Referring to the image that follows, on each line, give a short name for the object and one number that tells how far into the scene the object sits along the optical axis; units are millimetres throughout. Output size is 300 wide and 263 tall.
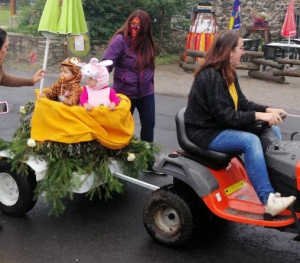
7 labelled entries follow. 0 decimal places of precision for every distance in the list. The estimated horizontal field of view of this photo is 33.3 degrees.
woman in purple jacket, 5164
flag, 16125
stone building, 19125
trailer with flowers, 4074
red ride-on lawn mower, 3505
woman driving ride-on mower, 3578
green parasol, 4758
